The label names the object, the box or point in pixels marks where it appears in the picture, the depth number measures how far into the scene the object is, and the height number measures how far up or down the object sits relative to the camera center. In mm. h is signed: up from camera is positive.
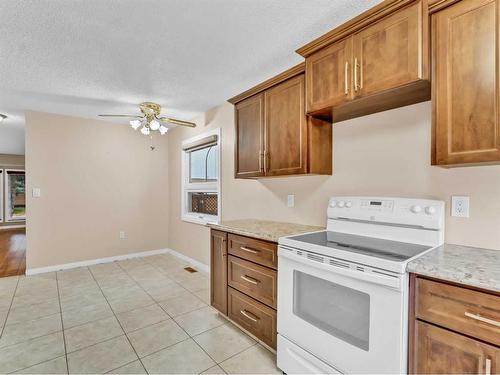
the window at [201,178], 3857 +121
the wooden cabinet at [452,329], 1003 -598
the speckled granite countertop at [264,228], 1985 -374
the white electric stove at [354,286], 1225 -550
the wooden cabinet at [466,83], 1188 +496
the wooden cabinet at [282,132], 2100 +470
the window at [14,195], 8047 -310
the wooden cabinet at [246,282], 1935 -813
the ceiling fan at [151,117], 3254 +896
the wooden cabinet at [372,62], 1378 +745
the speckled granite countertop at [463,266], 1023 -358
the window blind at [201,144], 3783 +653
